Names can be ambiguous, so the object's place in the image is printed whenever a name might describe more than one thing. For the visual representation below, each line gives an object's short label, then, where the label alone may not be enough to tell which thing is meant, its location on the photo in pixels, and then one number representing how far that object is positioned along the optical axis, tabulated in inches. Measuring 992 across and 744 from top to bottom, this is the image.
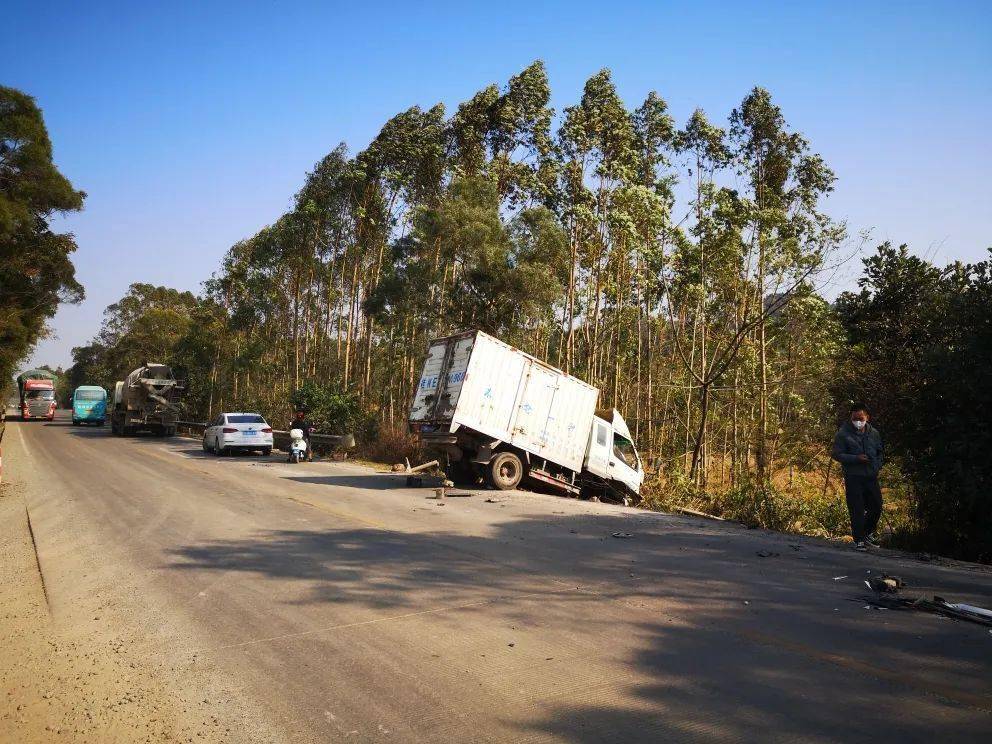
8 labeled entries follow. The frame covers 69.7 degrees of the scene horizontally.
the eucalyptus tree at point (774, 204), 824.9
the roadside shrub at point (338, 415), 1139.3
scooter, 931.3
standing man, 380.2
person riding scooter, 953.5
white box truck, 634.2
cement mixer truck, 1523.1
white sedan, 1040.8
